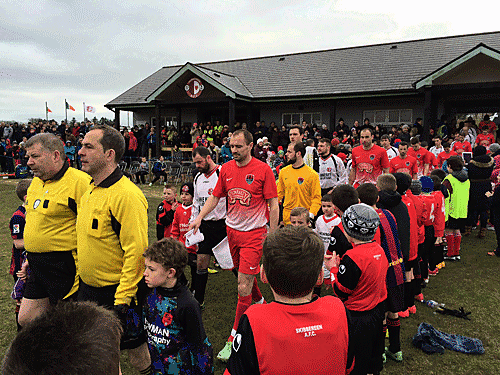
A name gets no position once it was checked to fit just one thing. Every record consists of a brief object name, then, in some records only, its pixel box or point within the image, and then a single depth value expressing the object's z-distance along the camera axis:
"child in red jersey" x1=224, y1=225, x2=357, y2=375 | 1.44
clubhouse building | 14.86
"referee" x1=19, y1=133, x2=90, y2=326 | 3.11
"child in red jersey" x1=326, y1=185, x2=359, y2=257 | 3.33
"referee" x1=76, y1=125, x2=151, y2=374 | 2.71
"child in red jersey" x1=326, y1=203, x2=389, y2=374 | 2.60
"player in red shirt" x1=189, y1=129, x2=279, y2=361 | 3.97
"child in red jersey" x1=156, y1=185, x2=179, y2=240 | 5.42
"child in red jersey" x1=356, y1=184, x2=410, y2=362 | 3.43
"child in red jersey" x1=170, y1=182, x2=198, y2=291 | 5.16
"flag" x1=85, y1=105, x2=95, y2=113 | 37.34
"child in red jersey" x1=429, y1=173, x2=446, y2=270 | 5.57
